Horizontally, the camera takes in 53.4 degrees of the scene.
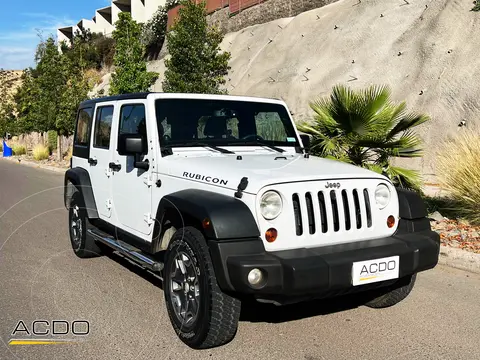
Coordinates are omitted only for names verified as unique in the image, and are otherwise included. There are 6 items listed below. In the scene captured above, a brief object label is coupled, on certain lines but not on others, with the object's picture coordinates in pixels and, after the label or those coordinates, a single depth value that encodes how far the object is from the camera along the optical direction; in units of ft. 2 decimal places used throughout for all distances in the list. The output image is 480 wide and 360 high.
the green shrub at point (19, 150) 114.01
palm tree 24.90
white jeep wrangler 10.44
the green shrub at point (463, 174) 23.98
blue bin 109.40
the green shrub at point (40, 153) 89.81
